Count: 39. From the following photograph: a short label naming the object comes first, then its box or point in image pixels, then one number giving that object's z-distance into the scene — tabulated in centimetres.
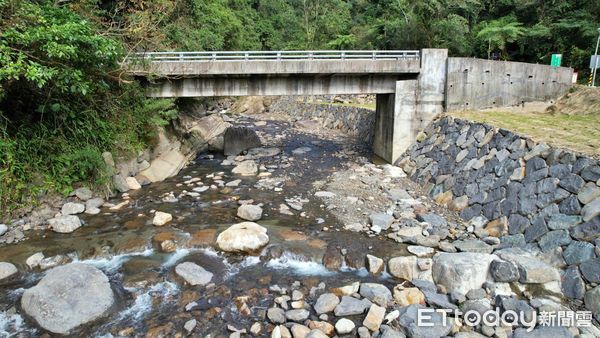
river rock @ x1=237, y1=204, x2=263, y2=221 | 1190
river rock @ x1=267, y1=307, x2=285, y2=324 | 708
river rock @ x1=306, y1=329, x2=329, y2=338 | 657
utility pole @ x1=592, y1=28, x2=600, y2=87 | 1849
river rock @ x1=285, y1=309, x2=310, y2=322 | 714
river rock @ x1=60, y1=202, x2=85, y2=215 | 1168
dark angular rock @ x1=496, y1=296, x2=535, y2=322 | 709
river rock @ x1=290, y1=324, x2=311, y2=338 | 668
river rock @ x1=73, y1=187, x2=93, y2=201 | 1243
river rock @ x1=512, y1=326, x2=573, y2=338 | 652
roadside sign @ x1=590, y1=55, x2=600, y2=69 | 1854
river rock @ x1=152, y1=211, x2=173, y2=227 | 1137
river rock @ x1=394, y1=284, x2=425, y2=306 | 768
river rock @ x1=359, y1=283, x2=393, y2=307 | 764
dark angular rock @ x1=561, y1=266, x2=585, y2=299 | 744
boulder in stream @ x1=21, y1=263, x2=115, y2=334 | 688
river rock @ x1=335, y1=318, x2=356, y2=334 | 688
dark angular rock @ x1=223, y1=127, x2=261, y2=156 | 2120
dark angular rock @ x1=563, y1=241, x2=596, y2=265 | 768
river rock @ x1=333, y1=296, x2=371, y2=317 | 735
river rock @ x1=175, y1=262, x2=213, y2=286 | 834
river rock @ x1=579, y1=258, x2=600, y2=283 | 737
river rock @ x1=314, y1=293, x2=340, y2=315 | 743
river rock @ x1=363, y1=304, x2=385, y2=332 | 697
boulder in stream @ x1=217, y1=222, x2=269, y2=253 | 962
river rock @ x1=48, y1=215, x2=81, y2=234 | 1068
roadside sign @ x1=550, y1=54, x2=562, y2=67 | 2127
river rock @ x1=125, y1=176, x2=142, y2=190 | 1448
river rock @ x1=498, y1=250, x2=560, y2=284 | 779
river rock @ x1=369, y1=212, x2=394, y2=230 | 1113
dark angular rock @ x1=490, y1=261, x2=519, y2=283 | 793
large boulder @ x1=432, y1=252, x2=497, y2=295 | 802
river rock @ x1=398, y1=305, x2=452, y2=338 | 667
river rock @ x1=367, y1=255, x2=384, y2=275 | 893
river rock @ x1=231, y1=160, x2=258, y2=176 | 1730
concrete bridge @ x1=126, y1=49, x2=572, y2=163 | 1672
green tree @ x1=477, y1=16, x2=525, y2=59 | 2773
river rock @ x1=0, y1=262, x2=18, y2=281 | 839
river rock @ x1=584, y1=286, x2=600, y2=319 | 698
